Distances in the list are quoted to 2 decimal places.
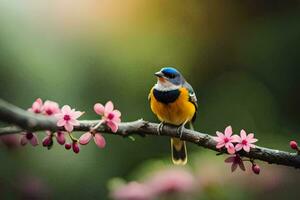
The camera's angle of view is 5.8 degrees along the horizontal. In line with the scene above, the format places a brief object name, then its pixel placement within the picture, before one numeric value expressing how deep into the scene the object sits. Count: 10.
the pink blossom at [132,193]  3.50
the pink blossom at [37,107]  3.17
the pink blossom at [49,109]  3.17
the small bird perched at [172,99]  3.43
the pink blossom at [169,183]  3.52
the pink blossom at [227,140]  3.13
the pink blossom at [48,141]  3.13
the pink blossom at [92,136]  3.13
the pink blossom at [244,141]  3.14
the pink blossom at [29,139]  3.13
